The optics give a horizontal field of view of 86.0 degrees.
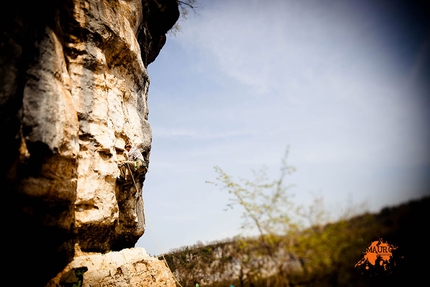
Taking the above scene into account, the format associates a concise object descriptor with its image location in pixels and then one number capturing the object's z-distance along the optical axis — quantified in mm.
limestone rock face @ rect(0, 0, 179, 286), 4715
